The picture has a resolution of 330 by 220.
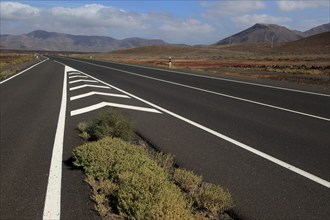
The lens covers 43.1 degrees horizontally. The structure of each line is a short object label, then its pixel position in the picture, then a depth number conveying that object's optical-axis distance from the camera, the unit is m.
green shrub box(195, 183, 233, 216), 4.73
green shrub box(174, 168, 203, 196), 5.36
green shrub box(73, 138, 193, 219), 3.98
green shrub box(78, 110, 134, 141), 7.88
